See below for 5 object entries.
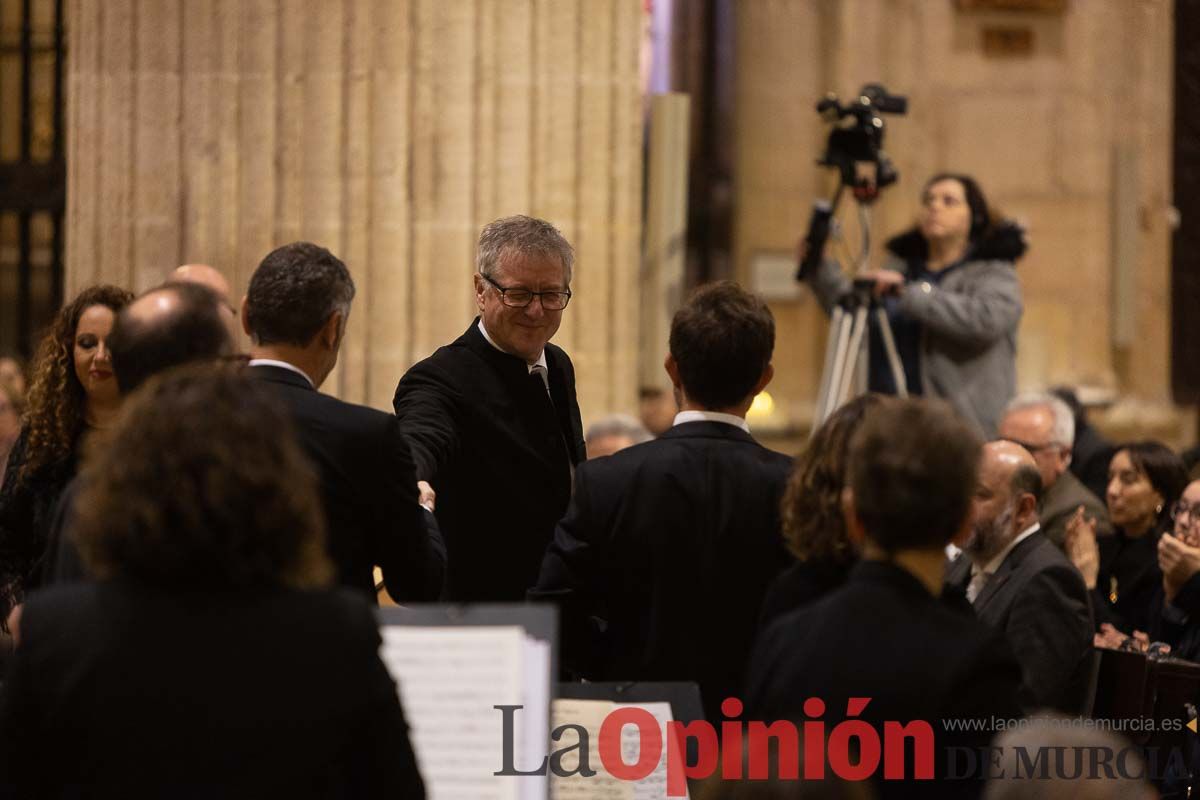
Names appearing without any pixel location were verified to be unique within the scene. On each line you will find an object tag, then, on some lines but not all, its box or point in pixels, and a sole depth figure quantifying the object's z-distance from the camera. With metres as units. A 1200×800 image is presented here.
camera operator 14.12
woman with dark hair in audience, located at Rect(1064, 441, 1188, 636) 11.50
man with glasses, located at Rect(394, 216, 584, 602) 8.76
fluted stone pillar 13.38
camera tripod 14.12
